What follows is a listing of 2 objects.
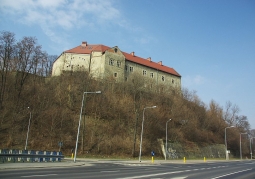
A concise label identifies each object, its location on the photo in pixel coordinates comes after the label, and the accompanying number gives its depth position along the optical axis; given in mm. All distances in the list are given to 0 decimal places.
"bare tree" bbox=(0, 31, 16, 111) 40409
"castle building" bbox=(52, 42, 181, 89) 72625
